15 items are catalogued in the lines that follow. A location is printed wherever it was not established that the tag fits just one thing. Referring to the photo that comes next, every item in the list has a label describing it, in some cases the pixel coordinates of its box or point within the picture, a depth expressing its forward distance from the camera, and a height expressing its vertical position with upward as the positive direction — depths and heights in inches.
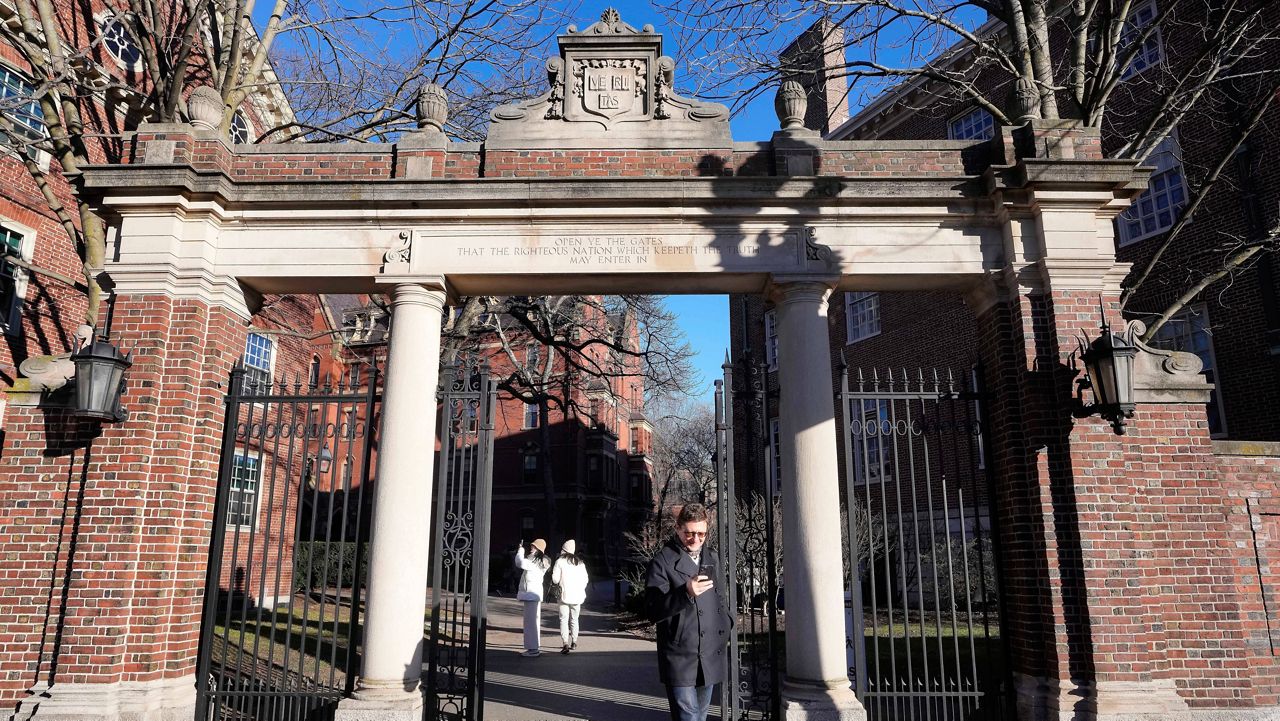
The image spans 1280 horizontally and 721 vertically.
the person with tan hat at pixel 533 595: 448.5 -29.5
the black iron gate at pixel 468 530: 269.3 +4.4
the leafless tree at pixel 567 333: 650.8 +190.0
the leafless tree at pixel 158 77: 393.1 +295.0
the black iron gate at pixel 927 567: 258.4 -15.1
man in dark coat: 184.5 -18.7
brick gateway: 250.8 +68.4
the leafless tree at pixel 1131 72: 381.4 +259.0
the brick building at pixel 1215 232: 511.2 +212.1
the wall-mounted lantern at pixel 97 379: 250.5 +51.6
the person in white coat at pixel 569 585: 459.8 -24.8
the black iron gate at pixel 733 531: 261.4 +3.4
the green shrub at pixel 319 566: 775.1 -23.3
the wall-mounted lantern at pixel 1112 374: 243.6 +50.8
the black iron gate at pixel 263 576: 259.3 -9.8
